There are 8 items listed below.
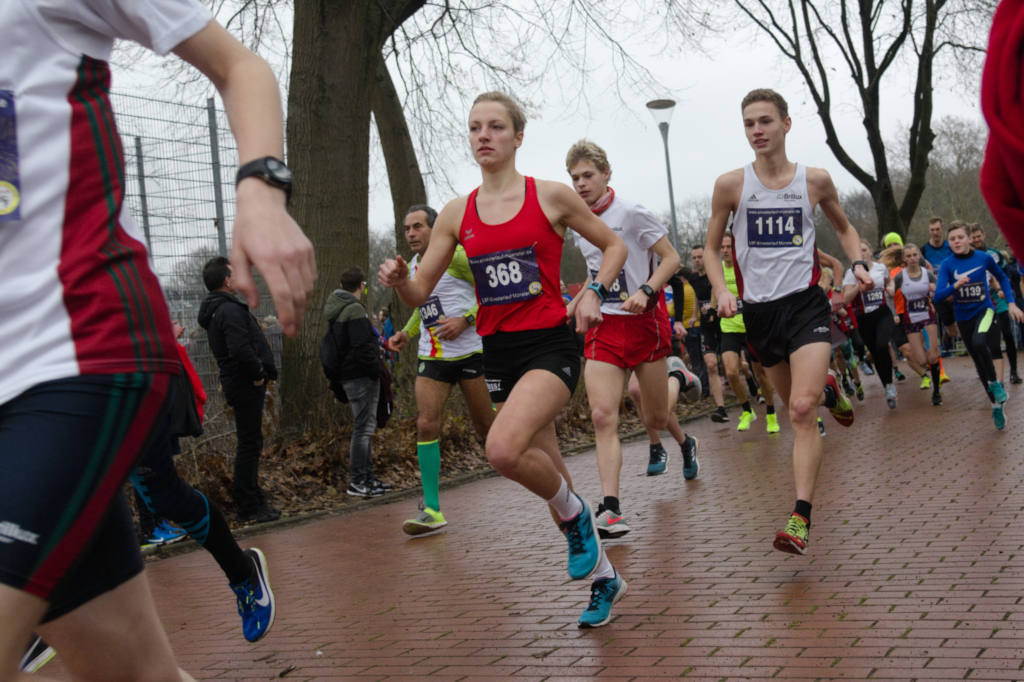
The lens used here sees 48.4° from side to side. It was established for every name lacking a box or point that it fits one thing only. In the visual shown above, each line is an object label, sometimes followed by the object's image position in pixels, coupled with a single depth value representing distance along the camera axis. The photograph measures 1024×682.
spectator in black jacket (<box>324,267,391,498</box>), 10.43
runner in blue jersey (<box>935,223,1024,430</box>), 11.72
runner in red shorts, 7.33
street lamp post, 22.09
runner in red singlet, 4.97
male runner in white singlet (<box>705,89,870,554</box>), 6.24
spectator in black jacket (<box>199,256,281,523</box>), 9.41
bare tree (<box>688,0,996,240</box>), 27.20
